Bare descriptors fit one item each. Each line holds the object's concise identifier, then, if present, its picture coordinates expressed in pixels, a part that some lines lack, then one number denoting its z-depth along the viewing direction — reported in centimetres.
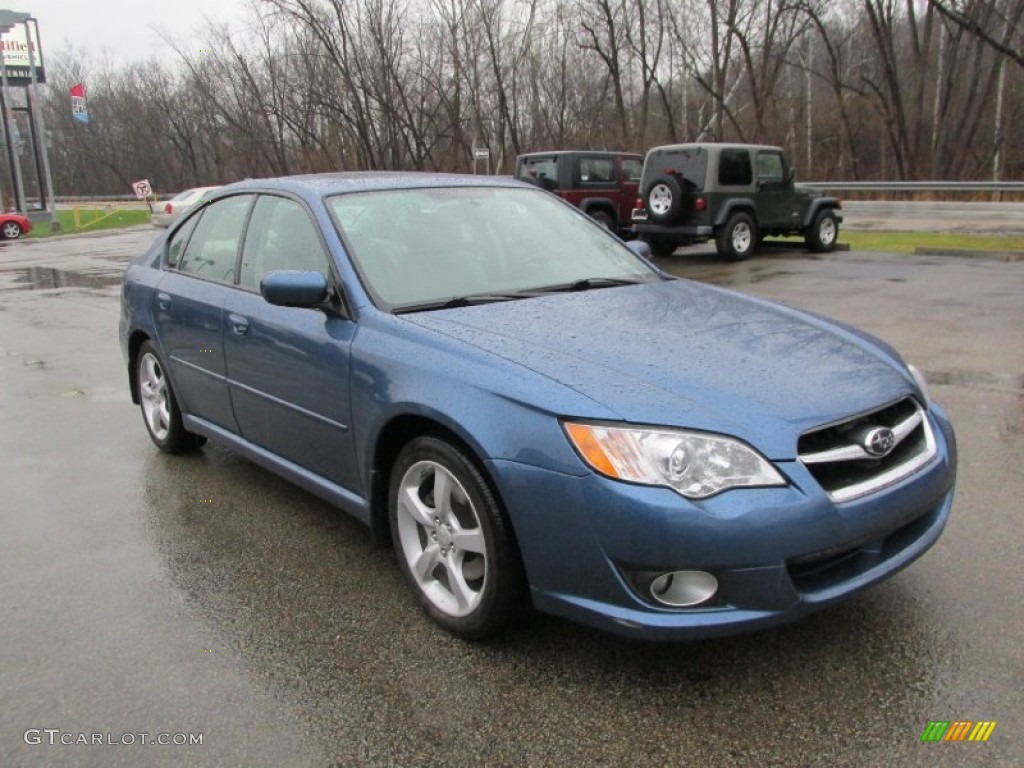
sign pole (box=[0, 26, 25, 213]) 3366
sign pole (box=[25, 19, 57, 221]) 3387
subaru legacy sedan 239
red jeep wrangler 1688
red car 2845
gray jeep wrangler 1465
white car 2588
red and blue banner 3316
